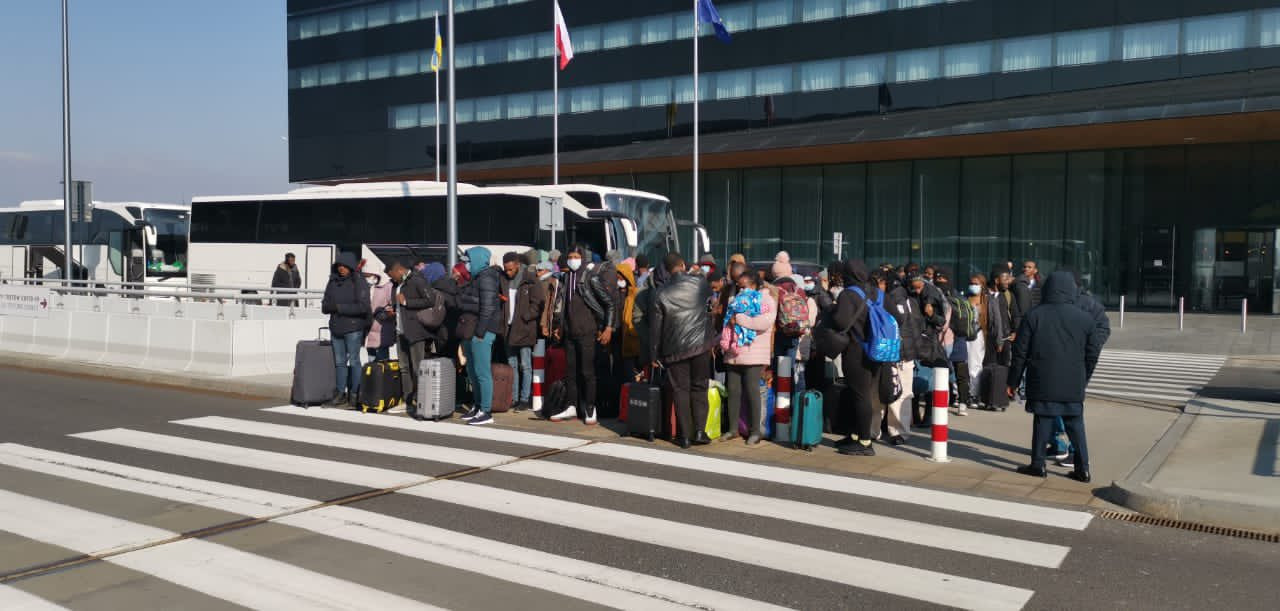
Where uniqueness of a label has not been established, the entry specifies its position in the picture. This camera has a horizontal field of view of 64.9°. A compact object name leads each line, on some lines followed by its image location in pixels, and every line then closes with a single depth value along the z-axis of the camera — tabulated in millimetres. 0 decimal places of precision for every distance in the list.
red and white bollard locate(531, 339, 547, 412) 11758
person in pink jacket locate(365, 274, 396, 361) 12398
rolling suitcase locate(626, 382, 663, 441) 10039
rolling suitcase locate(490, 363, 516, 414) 11719
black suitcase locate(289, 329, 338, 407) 12297
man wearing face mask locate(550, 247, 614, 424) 10664
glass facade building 33219
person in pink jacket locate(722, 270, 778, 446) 9711
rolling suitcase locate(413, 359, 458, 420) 11367
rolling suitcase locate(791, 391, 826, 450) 9695
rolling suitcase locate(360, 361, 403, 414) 11891
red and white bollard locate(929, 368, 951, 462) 9050
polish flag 31562
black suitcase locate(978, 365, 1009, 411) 12461
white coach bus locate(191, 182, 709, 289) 23453
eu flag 30297
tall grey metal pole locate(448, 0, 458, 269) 15484
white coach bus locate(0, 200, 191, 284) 32094
